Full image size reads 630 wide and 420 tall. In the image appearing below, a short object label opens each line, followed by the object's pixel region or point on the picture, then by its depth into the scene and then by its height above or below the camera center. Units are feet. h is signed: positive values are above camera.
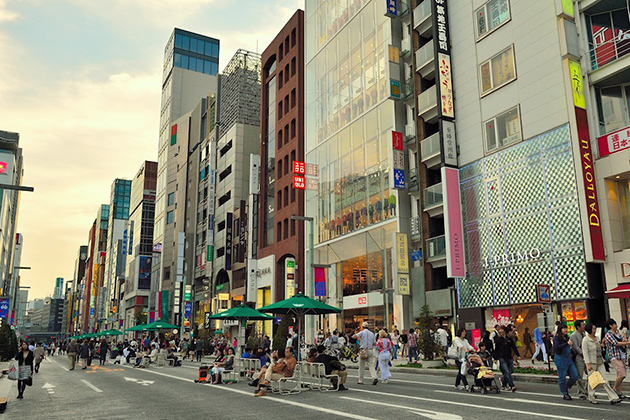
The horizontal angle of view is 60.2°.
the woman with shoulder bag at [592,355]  37.88 -2.30
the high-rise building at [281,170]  163.12 +49.91
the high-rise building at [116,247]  433.07 +68.92
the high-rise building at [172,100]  309.01 +147.49
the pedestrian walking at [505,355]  46.80 -2.65
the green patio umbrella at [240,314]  79.15 +1.80
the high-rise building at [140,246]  352.08 +55.56
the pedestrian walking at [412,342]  87.71 -2.81
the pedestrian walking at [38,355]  95.21 -4.58
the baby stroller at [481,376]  45.93 -4.29
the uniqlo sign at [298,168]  153.07 +43.91
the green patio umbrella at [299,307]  64.34 +2.20
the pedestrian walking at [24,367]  49.24 -3.46
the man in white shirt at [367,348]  57.93 -2.43
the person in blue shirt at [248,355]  66.08 -3.47
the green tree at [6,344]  123.75 -3.44
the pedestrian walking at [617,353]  38.63 -2.21
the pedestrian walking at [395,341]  99.19 -2.89
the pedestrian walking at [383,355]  58.03 -3.15
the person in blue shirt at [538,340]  73.87 -2.24
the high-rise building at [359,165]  115.03 +37.78
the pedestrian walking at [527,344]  83.15 -3.08
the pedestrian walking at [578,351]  42.11 -2.13
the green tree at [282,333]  127.37 -1.62
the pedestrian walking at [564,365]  40.29 -3.07
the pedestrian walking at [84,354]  107.96 -5.12
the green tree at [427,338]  77.30 -1.95
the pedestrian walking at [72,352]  104.76 -4.51
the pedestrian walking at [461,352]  48.73 -2.56
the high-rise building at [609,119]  71.10 +28.01
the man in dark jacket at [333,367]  50.21 -3.81
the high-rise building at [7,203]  270.03 +74.13
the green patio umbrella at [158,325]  135.74 +0.59
